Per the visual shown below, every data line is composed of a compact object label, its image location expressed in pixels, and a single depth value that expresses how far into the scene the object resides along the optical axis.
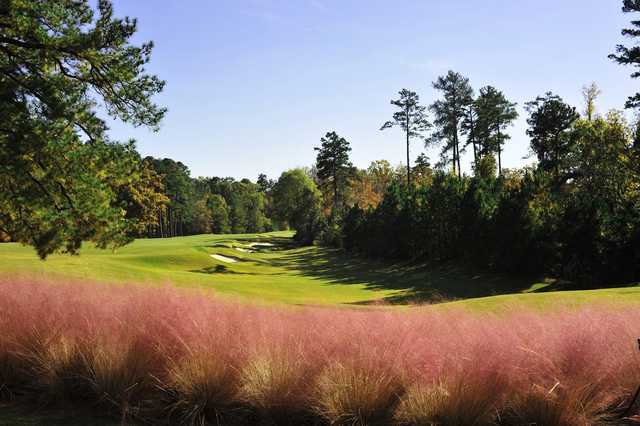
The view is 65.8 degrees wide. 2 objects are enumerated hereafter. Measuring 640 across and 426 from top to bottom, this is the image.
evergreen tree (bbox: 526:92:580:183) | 47.53
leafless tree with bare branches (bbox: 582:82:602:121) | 47.91
